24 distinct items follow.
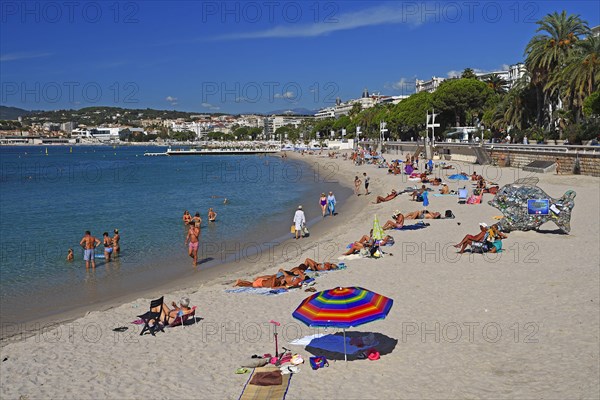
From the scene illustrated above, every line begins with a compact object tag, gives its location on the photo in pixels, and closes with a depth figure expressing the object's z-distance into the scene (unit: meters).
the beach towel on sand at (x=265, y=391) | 6.91
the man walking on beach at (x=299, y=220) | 20.03
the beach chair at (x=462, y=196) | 23.73
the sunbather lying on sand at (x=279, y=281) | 12.05
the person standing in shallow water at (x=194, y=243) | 16.38
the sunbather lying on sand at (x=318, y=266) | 13.34
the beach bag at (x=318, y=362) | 7.83
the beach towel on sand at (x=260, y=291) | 11.73
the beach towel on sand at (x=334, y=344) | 8.34
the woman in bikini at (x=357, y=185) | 33.79
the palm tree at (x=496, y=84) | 73.88
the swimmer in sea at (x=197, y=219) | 21.68
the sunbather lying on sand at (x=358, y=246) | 15.03
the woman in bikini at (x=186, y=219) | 24.09
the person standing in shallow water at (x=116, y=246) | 18.41
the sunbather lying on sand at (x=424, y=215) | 20.10
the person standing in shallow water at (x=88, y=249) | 16.61
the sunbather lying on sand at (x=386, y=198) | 27.65
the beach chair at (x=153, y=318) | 9.62
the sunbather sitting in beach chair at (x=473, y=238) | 14.41
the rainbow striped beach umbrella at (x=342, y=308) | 7.19
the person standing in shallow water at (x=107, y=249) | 17.65
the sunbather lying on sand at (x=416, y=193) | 25.84
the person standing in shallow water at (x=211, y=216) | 25.52
